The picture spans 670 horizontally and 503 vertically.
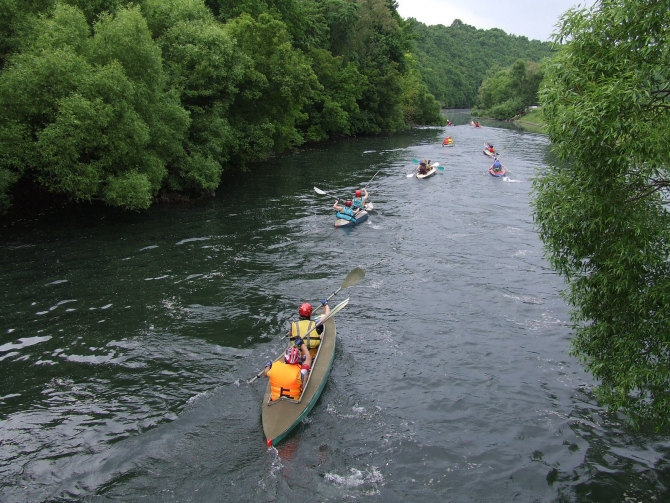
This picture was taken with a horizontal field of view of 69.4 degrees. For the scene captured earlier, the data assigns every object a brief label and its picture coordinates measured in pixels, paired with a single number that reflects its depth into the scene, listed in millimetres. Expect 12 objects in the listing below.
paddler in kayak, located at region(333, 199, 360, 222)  27911
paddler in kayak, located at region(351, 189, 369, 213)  29242
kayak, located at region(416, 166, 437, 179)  41312
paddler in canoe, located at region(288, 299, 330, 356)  14297
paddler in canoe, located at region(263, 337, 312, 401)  12117
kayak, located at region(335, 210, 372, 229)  27500
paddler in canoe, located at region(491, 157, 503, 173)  42500
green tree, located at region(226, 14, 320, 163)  39781
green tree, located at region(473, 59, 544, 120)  119062
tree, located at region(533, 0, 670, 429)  8258
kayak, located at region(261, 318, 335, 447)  11273
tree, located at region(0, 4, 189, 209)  23250
